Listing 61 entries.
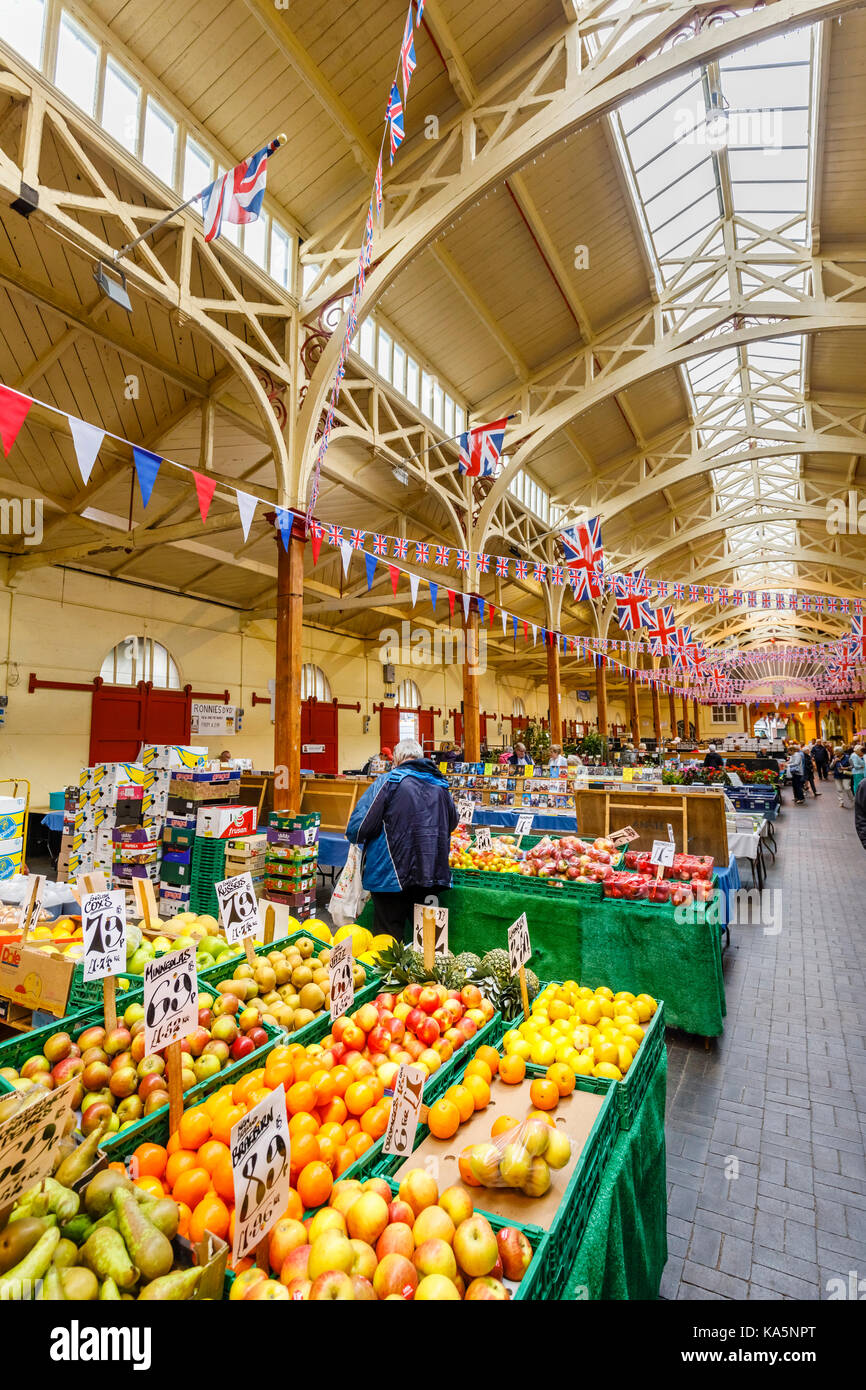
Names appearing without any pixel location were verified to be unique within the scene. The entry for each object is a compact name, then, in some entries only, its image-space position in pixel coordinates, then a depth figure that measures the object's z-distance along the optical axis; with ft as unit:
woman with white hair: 12.02
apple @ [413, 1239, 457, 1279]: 3.72
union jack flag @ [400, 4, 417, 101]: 12.53
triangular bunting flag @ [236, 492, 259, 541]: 18.33
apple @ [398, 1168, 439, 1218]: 4.34
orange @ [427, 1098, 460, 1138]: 5.30
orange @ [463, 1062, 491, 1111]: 5.78
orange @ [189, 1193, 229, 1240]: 4.23
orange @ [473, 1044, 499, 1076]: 6.32
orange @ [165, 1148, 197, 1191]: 4.82
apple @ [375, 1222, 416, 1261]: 3.88
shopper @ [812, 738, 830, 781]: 80.63
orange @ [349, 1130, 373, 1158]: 5.13
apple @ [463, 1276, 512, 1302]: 3.54
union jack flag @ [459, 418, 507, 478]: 28.25
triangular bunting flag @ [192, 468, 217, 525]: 17.62
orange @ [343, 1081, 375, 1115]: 5.57
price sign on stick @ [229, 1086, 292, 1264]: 3.68
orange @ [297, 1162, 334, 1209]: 4.58
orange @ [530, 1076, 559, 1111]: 5.65
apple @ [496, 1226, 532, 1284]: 3.87
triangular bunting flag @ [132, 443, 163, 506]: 15.57
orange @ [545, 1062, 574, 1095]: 5.84
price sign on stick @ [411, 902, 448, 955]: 8.81
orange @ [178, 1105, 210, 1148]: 5.18
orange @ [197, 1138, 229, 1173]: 4.77
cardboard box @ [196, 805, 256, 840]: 19.42
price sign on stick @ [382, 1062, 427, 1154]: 4.76
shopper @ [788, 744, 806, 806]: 58.34
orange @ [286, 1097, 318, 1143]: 5.14
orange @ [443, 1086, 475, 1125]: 5.59
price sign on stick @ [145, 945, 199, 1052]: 5.26
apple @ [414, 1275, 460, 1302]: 3.48
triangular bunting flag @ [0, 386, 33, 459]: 12.47
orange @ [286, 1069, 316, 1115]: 5.48
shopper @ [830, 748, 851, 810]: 59.74
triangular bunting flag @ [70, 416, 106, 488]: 13.41
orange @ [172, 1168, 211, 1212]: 4.63
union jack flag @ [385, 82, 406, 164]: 13.17
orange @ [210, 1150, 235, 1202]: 4.56
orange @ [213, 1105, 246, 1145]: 5.12
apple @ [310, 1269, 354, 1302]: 3.36
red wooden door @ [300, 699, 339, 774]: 49.73
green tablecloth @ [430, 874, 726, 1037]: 11.90
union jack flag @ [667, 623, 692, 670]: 58.39
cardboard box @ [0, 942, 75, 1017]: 7.00
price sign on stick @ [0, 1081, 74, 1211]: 3.60
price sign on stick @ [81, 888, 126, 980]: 6.20
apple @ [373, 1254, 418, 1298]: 3.56
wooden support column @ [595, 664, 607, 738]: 61.36
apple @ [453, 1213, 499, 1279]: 3.77
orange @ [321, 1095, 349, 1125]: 5.49
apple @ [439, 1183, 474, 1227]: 4.19
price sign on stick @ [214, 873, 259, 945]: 7.98
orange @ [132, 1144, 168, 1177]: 4.94
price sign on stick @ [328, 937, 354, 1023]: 6.94
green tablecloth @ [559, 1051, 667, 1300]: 4.42
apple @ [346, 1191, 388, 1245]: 4.03
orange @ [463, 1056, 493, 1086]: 6.09
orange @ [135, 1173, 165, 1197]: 4.67
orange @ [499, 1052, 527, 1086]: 6.17
